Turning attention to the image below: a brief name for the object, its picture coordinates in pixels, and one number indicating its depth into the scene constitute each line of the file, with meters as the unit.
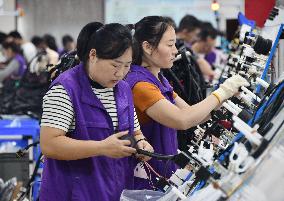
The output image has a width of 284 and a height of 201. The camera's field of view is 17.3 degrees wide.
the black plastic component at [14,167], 6.29
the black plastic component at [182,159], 3.53
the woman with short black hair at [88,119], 3.76
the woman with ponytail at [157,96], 4.30
